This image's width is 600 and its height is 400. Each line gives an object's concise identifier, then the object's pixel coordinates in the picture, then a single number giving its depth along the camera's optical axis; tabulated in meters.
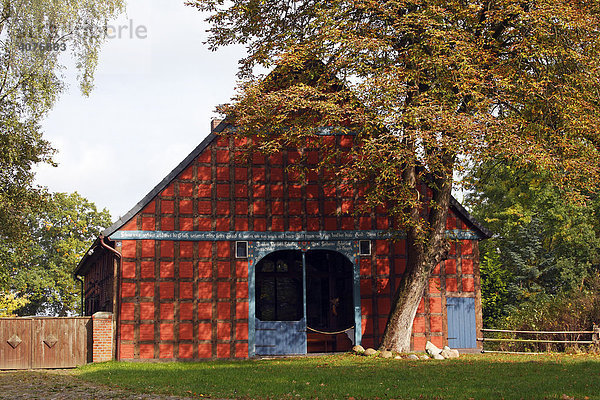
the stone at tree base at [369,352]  19.52
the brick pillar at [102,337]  20.33
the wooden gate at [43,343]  20.41
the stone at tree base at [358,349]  20.11
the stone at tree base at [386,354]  18.99
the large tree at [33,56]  21.75
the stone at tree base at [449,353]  19.75
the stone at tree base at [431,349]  19.73
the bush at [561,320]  20.84
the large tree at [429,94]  17.66
